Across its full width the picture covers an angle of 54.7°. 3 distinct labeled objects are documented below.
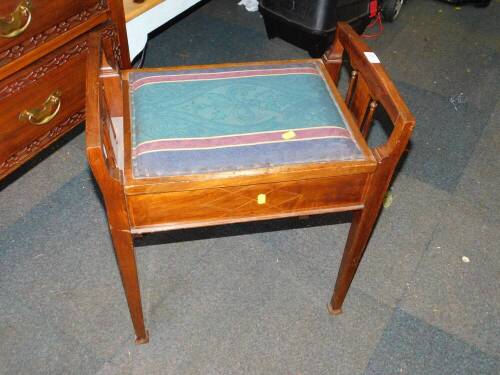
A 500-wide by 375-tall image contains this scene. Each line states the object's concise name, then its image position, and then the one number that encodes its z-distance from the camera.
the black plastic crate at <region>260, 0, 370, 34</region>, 2.09
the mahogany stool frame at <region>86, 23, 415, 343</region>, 0.90
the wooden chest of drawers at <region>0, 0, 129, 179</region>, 1.08
